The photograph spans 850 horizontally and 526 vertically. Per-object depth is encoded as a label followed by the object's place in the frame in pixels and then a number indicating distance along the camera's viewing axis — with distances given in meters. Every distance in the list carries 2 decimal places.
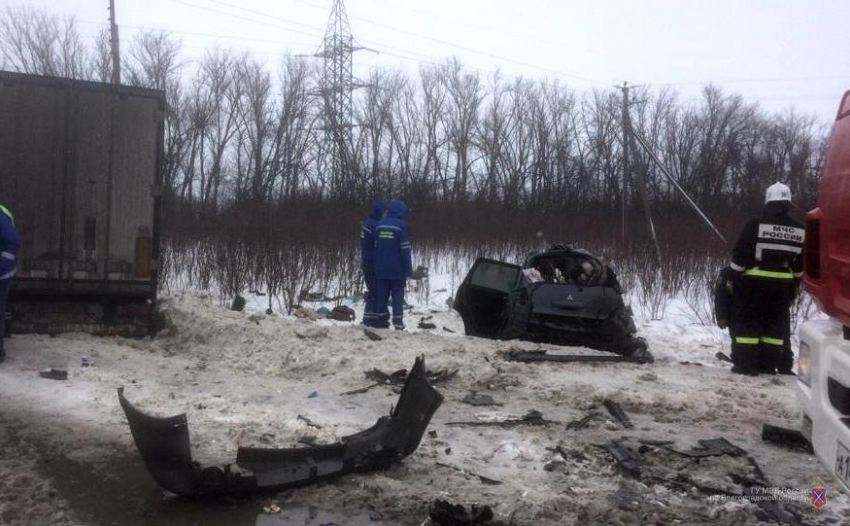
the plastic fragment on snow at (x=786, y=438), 5.57
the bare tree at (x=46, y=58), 28.28
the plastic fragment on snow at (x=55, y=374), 7.15
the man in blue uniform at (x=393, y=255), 11.25
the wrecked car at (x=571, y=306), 9.23
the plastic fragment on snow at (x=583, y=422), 6.06
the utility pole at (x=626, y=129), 23.38
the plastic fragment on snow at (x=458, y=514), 4.09
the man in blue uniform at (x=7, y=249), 7.51
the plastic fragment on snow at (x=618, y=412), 6.14
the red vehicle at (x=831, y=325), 3.27
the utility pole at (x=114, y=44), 22.97
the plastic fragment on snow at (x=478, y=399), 6.79
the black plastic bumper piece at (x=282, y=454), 4.39
